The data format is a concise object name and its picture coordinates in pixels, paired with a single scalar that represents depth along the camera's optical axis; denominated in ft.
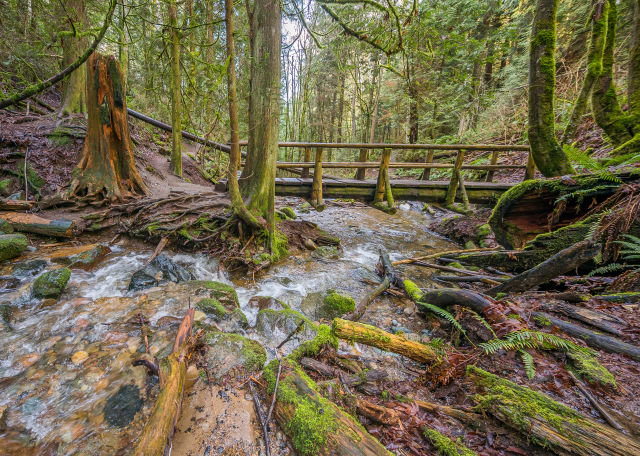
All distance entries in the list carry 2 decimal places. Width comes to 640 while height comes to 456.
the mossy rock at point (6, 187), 16.26
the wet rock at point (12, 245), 11.75
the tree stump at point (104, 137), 16.14
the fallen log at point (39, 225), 13.96
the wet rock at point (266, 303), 11.28
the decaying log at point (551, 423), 3.81
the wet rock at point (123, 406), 5.69
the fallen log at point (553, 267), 7.31
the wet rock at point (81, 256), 12.80
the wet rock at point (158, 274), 11.68
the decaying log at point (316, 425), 4.24
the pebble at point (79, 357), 7.38
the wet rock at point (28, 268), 11.26
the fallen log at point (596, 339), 5.71
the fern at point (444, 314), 7.58
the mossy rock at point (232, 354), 6.94
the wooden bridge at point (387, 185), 21.76
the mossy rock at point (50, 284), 10.05
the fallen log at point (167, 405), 4.48
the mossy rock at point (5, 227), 13.22
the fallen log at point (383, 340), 6.74
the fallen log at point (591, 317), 6.50
